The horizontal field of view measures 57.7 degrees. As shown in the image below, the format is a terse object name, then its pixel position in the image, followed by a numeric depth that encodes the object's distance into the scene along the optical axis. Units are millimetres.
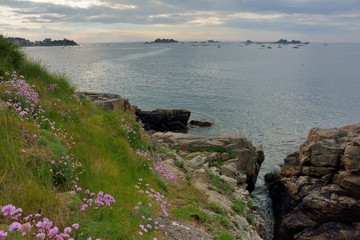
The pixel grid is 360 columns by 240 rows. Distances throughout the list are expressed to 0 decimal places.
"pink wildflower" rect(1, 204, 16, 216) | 3478
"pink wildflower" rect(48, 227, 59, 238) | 3431
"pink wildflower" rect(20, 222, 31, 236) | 3318
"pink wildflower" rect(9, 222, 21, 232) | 3202
